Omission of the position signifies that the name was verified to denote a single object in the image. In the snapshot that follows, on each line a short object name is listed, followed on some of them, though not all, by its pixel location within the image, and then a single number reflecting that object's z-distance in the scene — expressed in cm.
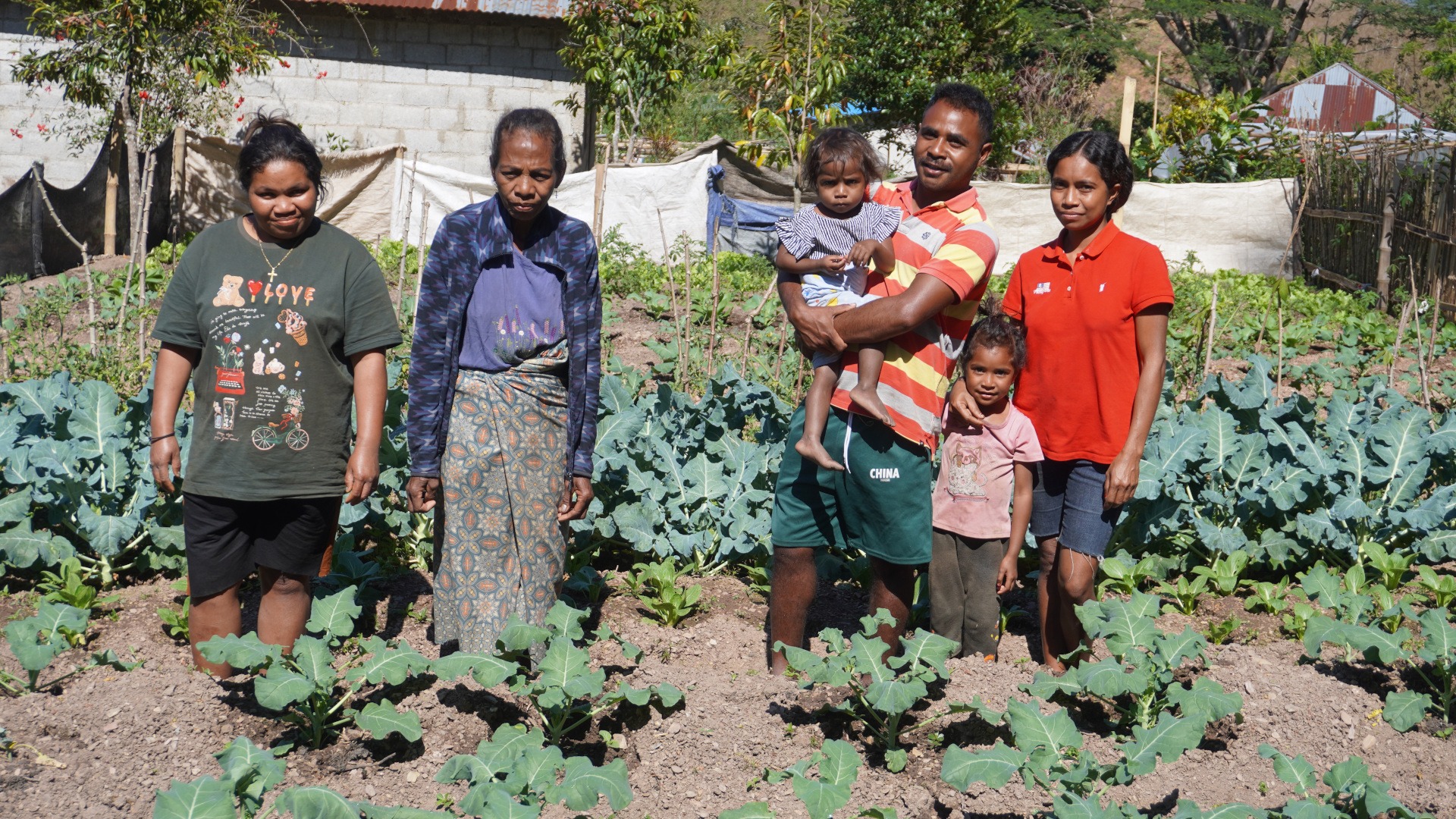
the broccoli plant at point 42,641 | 284
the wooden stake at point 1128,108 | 1198
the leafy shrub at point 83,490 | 373
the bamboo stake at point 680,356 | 609
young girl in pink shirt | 329
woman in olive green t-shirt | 292
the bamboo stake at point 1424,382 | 543
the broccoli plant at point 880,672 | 280
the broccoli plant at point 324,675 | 273
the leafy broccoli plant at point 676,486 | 414
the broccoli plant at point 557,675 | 276
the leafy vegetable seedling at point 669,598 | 383
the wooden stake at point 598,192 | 669
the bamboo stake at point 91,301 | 609
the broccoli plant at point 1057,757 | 246
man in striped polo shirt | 289
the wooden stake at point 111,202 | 1070
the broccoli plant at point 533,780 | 226
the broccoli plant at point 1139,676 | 287
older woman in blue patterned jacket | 298
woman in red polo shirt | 308
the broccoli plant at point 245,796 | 206
